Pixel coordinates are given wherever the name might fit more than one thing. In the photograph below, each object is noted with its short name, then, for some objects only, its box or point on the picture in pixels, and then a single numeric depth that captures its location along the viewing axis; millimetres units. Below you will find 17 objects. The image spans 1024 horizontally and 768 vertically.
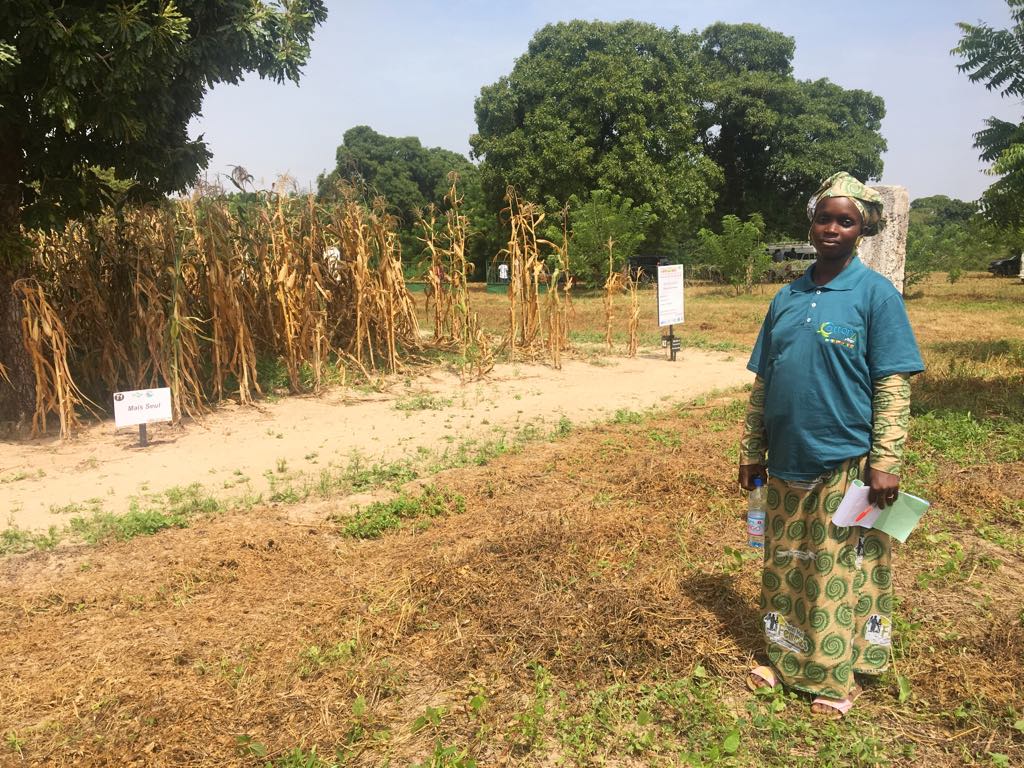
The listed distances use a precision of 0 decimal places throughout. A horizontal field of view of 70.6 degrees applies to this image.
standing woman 2320
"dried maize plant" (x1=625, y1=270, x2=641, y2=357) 10266
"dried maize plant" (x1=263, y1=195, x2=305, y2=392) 7695
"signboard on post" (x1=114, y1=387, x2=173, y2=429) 5793
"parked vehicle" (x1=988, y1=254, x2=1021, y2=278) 26594
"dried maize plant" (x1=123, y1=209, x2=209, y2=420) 6598
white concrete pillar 7918
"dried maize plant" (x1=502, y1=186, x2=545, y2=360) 9305
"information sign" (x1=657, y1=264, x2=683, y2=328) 10156
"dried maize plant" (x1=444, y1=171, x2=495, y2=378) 8914
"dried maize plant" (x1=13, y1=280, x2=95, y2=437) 6074
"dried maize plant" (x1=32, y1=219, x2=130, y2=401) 6977
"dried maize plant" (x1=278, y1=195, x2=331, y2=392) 7812
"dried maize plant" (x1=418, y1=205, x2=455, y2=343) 9266
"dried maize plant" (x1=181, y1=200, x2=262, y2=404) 7133
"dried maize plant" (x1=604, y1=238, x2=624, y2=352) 10008
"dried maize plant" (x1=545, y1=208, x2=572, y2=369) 9383
